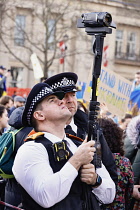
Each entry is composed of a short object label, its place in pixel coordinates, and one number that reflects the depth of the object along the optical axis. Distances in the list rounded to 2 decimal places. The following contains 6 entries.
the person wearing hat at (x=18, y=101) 10.28
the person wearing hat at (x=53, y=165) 2.80
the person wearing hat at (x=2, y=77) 10.83
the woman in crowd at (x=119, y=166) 4.15
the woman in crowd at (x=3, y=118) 6.29
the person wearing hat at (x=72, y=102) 3.63
